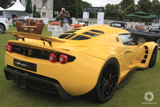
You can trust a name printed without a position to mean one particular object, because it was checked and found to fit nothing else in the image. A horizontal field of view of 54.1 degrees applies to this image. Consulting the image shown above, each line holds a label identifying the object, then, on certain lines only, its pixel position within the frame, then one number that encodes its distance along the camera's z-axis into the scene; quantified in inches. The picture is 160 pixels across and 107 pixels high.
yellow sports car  80.6
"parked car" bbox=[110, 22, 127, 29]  425.4
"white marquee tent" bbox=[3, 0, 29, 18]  1085.7
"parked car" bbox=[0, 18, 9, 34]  431.9
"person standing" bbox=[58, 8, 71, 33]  305.8
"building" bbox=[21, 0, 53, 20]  2230.6
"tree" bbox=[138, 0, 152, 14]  3034.0
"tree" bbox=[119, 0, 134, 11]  3972.9
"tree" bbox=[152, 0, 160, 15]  2961.6
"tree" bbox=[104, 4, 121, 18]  3063.5
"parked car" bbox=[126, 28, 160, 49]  307.1
